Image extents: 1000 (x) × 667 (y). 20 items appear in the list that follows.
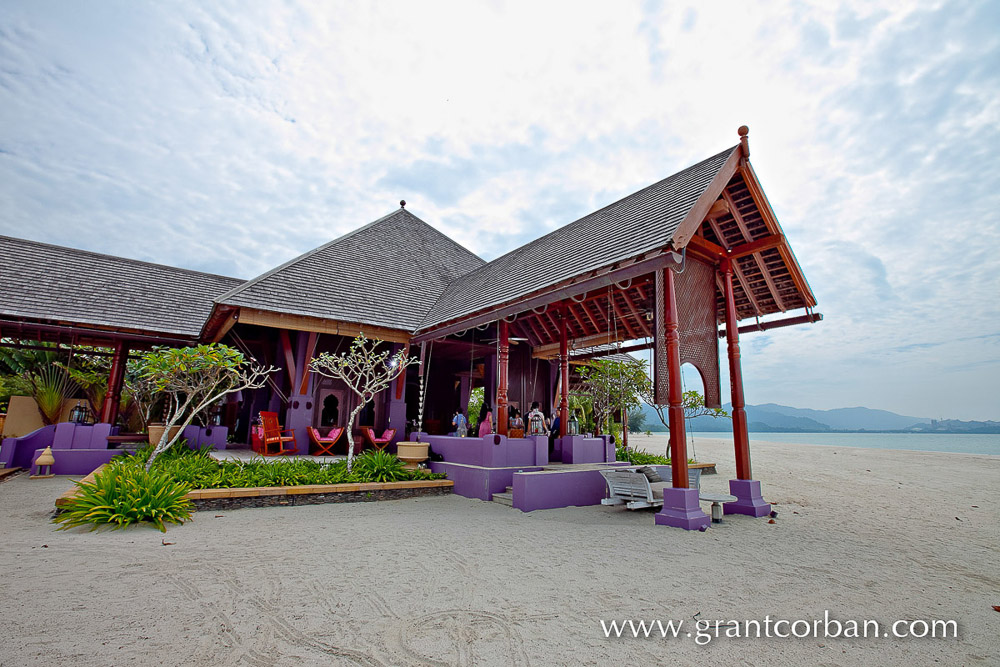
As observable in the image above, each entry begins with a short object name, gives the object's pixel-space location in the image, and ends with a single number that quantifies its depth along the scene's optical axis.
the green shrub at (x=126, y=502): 5.98
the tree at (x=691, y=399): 15.19
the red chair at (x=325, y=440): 11.37
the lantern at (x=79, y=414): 14.38
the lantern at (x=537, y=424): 10.60
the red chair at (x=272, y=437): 11.09
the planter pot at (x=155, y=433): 11.03
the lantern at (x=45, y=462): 10.68
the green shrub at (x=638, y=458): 13.31
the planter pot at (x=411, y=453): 10.38
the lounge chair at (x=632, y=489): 7.61
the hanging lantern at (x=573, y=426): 11.77
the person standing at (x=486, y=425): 11.05
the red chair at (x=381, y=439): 11.67
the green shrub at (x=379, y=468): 9.25
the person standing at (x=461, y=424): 11.73
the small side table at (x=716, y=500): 7.06
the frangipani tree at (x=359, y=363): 9.21
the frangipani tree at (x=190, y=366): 8.33
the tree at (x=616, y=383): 15.59
